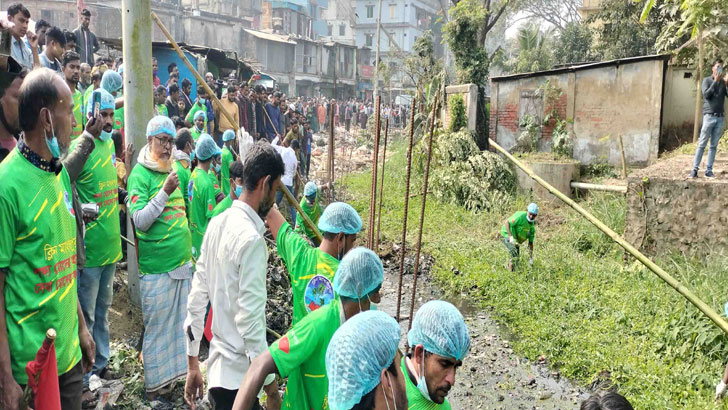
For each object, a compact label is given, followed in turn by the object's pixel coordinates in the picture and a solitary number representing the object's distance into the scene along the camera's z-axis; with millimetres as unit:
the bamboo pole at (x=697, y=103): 12248
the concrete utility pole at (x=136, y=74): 4844
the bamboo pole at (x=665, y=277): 4556
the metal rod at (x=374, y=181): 4797
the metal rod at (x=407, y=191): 5072
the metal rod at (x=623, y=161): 12764
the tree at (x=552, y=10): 36631
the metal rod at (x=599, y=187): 11194
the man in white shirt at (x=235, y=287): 2768
